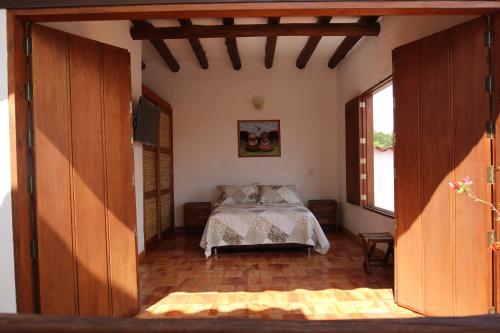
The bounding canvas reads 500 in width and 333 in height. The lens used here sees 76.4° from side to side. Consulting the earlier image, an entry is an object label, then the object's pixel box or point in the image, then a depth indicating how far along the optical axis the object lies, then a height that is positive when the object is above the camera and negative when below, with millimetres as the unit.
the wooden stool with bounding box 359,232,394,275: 3363 -938
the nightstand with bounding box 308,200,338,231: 5621 -918
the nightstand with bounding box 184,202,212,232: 5672 -932
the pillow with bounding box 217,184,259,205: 5469 -574
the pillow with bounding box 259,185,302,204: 5406 -571
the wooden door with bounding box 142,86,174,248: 4582 -275
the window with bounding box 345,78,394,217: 4707 +159
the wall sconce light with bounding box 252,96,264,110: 5934 +1113
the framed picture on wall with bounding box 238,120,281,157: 6102 +491
